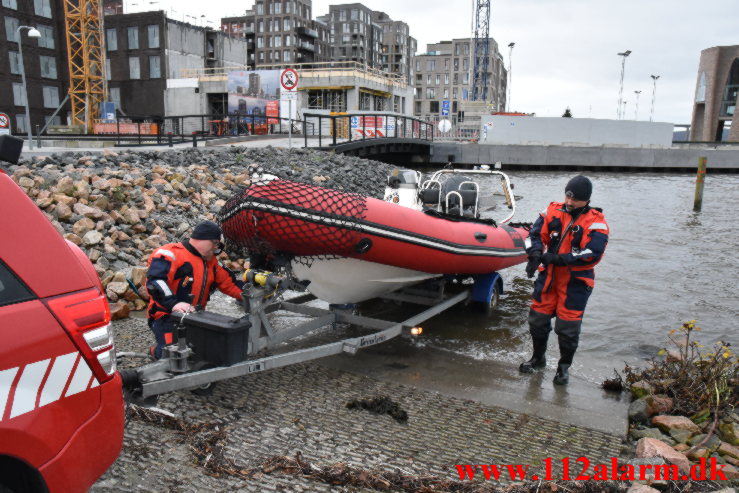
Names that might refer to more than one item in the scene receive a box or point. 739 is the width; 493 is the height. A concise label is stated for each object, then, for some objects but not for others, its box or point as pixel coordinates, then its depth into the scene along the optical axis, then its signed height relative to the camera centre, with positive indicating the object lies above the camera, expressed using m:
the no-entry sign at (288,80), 12.21 +1.37
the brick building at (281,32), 82.75 +16.38
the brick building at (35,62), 37.12 +5.37
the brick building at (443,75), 105.06 +13.15
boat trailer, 2.95 -1.24
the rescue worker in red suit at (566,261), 3.92 -0.81
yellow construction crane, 38.78 +5.83
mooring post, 16.28 -1.26
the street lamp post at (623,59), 56.41 +8.92
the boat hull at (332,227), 3.59 -0.57
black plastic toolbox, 3.11 -1.10
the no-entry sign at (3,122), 15.01 +0.44
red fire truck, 1.69 -0.70
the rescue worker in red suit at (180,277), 3.36 -0.85
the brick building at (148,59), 42.78 +6.36
